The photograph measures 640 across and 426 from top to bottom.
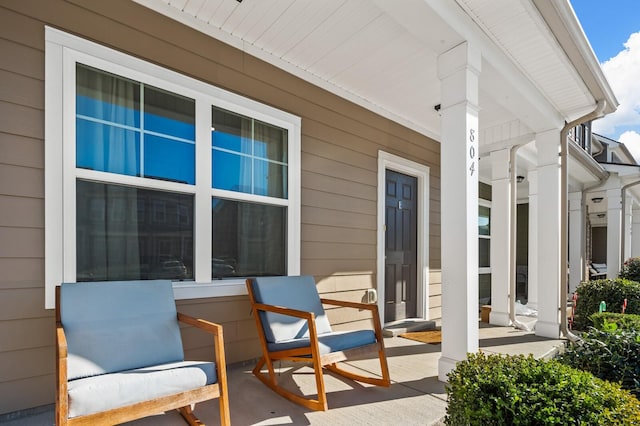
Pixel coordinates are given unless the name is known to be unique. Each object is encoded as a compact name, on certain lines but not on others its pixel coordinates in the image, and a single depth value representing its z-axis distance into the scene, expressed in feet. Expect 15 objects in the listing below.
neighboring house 26.53
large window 7.20
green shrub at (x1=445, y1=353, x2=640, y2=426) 4.10
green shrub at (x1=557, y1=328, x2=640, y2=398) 6.04
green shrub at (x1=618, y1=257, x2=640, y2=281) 23.08
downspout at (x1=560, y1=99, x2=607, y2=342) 13.29
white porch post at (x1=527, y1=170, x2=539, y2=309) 18.21
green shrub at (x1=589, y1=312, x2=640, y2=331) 7.09
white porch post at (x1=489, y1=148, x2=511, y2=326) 15.57
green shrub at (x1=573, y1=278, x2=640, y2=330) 15.12
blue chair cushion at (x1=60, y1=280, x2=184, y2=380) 6.26
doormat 12.97
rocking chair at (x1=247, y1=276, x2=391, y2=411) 7.54
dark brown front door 14.88
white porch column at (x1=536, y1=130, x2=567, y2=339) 13.62
